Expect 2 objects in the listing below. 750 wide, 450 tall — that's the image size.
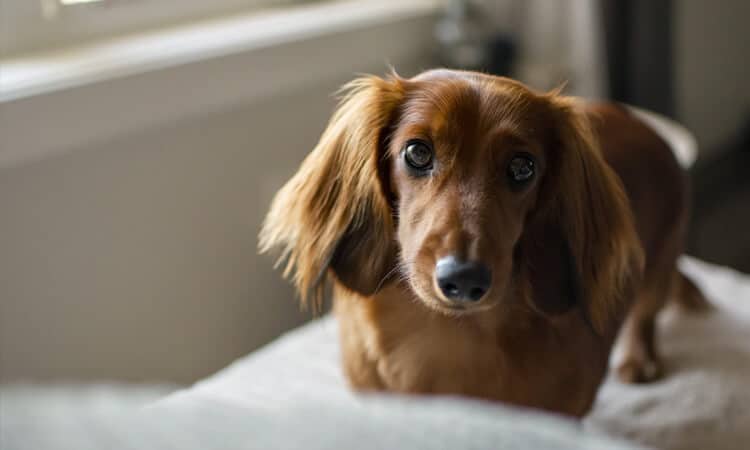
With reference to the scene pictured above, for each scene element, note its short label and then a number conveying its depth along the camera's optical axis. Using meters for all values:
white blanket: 1.25
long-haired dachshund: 0.92
